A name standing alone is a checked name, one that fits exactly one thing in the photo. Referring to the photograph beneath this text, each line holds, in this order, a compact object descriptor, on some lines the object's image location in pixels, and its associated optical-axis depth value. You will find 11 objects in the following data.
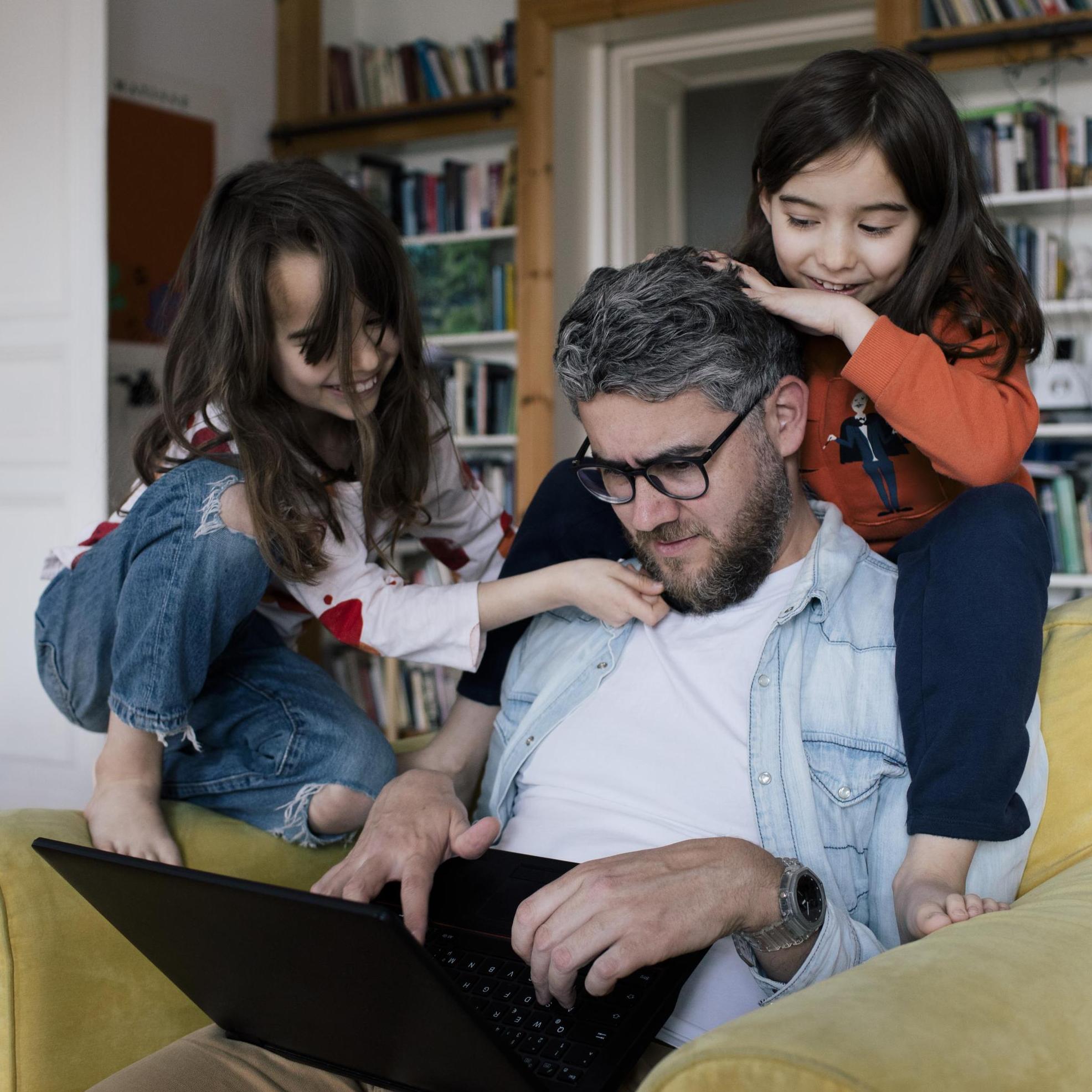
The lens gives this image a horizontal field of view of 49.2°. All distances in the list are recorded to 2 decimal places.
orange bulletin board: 4.13
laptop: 0.84
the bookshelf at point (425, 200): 4.50
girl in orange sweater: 1.17
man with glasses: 1.26
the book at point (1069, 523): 3.69
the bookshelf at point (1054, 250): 3.68
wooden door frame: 4.28
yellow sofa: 0.71
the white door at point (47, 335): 3.48
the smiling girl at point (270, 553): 1.52
